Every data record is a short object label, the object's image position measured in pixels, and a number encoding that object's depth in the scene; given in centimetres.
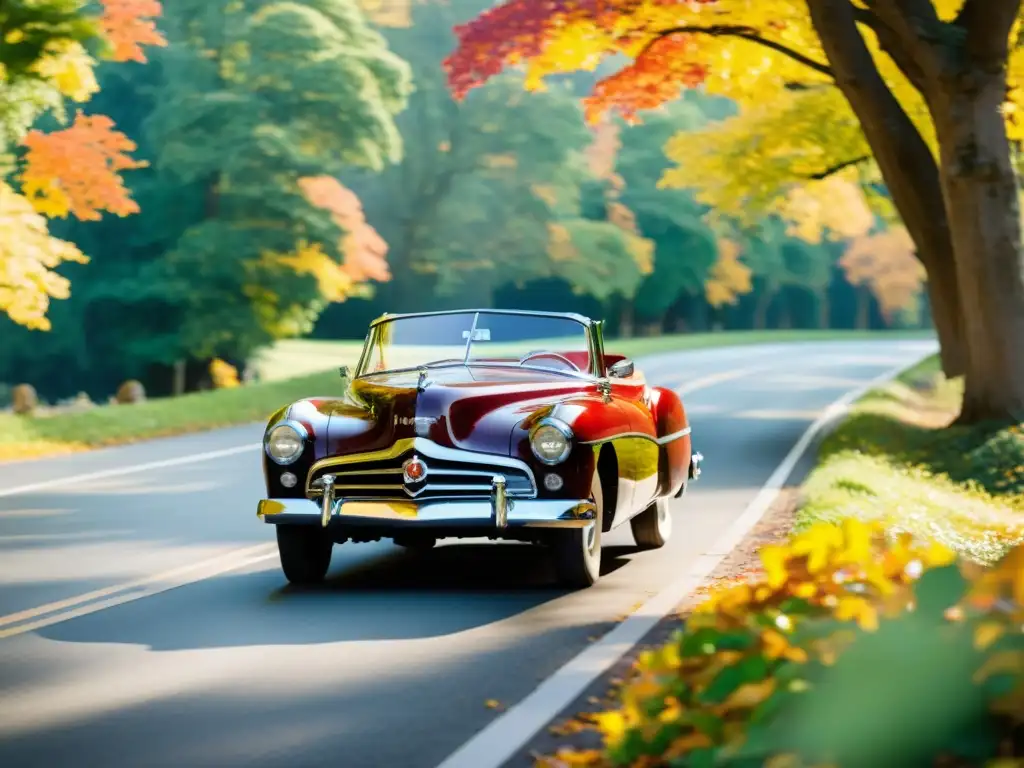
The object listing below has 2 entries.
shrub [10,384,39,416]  3431
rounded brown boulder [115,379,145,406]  3403
